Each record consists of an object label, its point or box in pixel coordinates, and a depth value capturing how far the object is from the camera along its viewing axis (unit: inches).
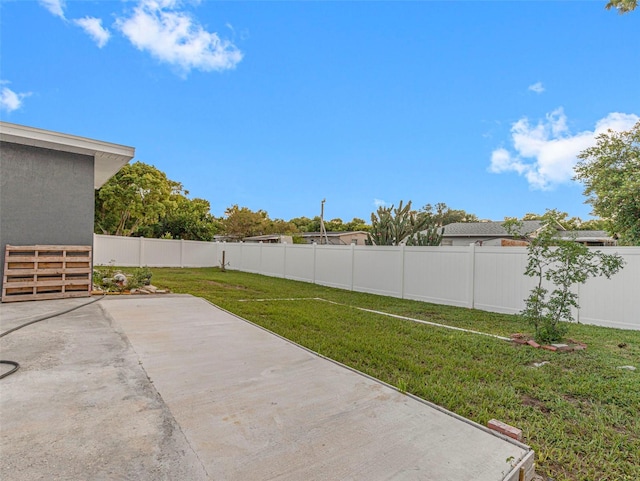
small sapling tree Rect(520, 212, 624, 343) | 191.6
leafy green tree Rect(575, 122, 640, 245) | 465.7
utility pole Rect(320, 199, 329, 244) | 1137.8
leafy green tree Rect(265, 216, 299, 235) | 1507.1
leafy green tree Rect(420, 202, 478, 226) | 1591.9
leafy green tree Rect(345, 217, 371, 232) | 1712.6
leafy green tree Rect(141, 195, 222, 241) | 896.3
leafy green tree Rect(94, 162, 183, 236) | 759.1
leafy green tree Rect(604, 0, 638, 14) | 271.3
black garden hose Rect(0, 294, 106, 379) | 119.9
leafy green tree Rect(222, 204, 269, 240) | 1403.8
